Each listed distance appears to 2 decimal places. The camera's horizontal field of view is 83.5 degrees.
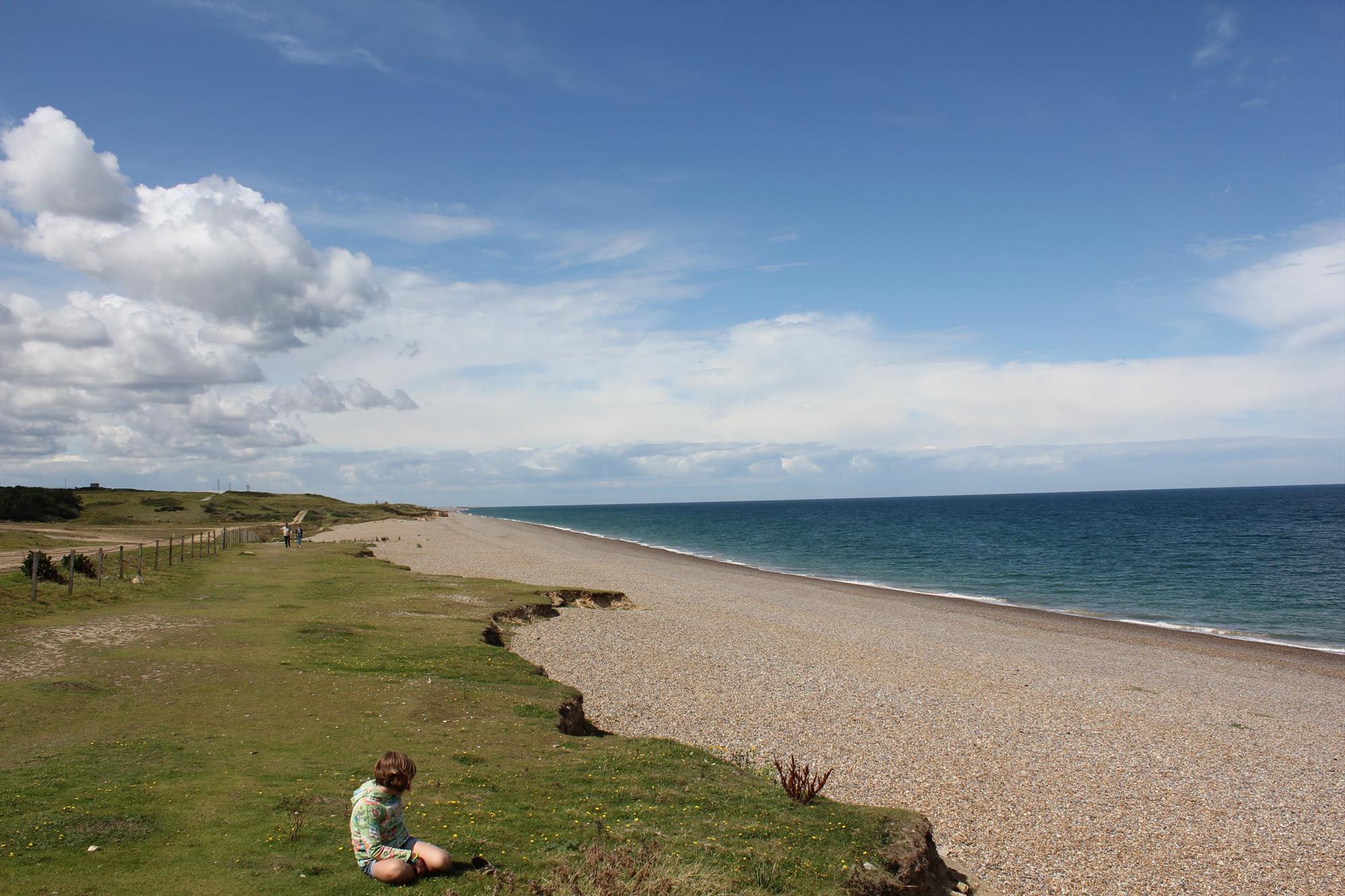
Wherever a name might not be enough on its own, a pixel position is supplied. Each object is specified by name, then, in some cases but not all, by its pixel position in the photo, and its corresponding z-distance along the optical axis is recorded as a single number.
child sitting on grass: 8.29
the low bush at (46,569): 26.05
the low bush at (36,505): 80.50
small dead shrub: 11.91
